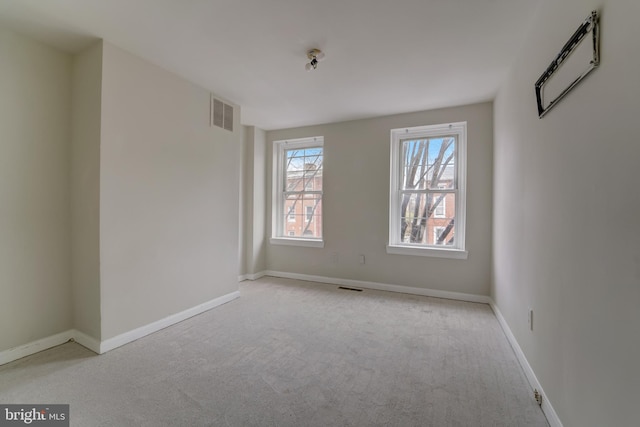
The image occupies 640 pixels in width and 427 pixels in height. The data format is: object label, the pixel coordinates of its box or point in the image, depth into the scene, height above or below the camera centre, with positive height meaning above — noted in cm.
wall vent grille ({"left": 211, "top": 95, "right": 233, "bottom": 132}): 316 +115
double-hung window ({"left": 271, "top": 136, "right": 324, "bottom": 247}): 452 +34
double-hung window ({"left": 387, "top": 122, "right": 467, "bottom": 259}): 365 +31
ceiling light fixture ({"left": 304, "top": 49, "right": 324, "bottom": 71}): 229 +133
